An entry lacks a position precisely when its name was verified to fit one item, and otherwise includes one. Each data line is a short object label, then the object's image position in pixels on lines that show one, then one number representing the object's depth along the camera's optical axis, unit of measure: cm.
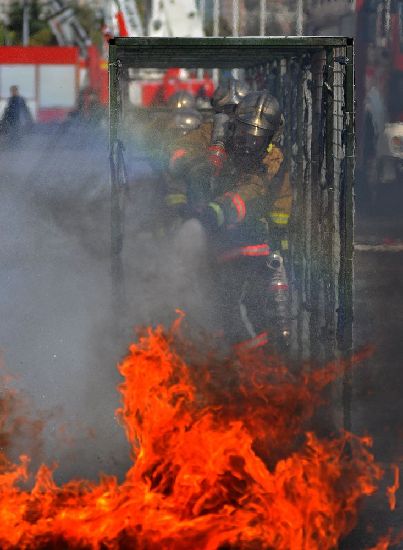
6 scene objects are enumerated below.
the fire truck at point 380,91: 3331
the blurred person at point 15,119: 4850
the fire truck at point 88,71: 5431
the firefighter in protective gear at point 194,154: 1566
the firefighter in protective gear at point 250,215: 1478
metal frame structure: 1130
